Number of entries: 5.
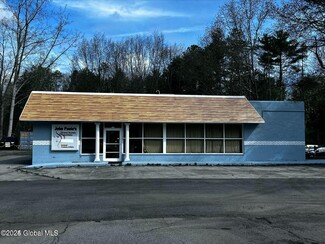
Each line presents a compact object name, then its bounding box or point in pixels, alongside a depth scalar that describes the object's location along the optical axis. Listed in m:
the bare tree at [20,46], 55.88
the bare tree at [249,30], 42.41
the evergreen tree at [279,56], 41.88
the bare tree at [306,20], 26.45
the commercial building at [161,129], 25.03
